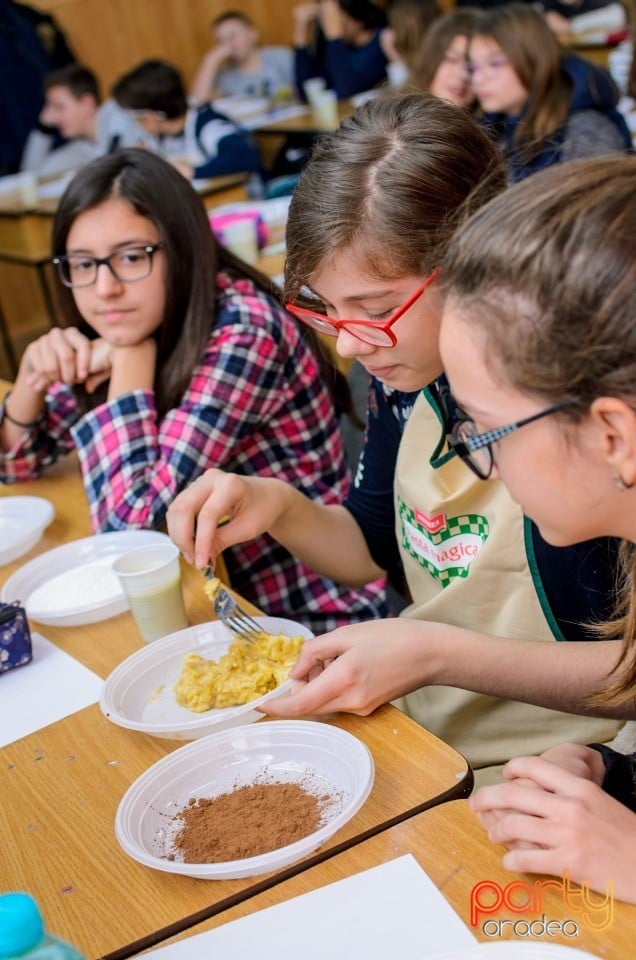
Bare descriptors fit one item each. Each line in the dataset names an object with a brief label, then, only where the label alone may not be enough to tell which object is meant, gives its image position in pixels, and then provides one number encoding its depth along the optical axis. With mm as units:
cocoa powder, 967
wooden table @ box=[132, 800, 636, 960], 817
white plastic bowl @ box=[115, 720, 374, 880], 996
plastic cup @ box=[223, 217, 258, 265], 3062
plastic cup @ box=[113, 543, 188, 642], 1362
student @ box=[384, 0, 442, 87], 5559
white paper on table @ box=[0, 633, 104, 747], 1270
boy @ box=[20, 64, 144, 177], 6348
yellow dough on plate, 1201
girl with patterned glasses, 799
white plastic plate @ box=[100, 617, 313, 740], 1143
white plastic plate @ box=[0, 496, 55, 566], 1729
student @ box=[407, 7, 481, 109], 4324
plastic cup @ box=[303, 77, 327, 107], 5684
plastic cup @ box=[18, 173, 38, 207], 4961
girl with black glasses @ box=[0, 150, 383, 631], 1766
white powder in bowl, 1518
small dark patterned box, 1362
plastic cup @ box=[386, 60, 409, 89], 5500
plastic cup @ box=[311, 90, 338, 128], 5590
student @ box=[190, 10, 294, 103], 7500
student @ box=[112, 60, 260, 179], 5156
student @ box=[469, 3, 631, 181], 3486
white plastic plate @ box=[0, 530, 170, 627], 1479
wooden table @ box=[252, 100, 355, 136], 5520
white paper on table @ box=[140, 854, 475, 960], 839
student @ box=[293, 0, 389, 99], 7051
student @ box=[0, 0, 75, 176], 6480
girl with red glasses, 1154
